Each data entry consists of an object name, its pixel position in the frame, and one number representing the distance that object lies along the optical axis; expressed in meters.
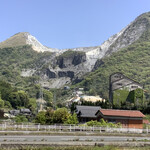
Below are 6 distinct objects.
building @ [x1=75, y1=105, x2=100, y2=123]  57.50
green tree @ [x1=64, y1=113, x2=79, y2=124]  46.81
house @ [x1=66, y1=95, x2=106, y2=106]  140.27
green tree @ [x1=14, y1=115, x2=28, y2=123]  73.26
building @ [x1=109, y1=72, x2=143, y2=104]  99.62
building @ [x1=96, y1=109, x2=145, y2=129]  49.78
